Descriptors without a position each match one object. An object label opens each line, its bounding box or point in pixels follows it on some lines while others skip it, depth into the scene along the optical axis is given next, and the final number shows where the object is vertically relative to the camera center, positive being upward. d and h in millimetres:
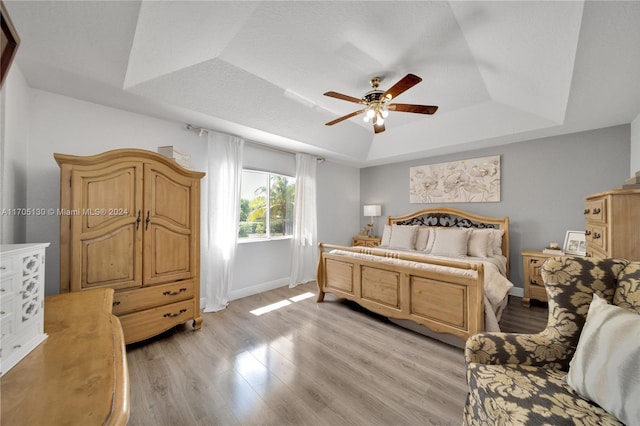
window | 3783 +144
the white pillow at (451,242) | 3387 -418
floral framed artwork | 3770 +560
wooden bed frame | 2117 -803
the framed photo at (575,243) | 2924 -368
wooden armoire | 1897 -193
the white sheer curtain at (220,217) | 3143 -48
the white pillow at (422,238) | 3971 -411
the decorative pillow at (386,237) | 4301 -425
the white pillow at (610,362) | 854 -584
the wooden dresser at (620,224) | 1799 -75
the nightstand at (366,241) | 4809 -574
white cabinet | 805 -330
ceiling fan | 2168 +1055
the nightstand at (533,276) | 3080 -828
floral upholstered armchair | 991 -700
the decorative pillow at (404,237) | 3965 -390
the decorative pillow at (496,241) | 3426 -393
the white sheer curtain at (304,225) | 4160 -203
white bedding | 2090 -676
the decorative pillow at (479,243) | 3299 -420
